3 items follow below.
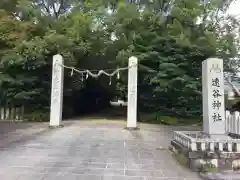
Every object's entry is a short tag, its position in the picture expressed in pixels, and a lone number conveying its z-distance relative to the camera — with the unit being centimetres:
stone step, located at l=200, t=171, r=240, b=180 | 306
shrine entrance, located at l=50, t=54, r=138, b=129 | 733
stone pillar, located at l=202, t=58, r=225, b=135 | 398
